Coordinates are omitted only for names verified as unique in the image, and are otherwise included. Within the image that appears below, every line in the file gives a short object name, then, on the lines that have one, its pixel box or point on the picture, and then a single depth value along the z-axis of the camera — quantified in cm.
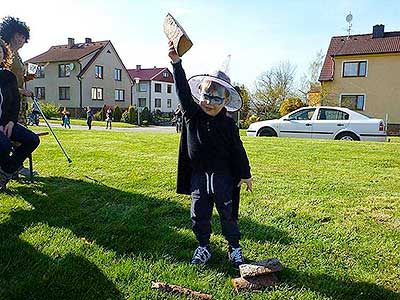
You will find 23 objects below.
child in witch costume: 285
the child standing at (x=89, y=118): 2596
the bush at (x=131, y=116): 3753
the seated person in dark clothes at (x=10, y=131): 392
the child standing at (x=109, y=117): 2759
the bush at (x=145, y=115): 3800
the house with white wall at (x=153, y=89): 5312
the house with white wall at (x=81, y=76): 4297
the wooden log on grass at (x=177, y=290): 242
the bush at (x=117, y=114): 3853
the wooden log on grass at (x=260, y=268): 258
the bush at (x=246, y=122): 2994
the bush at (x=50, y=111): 3643
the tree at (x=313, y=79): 3553
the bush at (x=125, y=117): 3772
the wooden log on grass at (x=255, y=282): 254
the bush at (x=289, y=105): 2991
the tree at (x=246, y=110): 3172
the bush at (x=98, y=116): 3894
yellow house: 2992
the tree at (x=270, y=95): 3422
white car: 1255
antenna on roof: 3341
